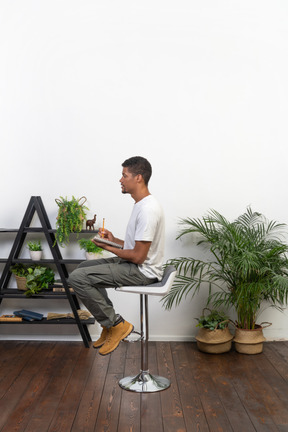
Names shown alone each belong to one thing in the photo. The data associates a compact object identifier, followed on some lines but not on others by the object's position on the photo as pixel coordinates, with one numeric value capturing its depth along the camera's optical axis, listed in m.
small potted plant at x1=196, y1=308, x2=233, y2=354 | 4.11
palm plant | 3.99
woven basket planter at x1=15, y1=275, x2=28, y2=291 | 4.31
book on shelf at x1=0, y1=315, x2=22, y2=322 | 4.30
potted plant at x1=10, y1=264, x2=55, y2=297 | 4.26
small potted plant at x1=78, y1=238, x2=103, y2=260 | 4.23
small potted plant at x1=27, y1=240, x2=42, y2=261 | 4.32
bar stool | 3.14
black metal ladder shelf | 4.27
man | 3.21
